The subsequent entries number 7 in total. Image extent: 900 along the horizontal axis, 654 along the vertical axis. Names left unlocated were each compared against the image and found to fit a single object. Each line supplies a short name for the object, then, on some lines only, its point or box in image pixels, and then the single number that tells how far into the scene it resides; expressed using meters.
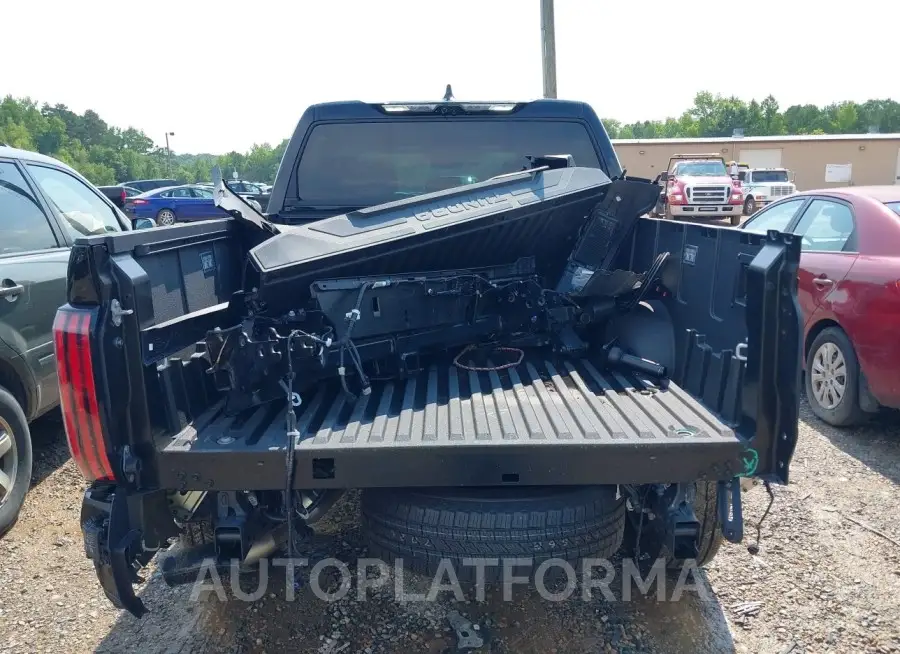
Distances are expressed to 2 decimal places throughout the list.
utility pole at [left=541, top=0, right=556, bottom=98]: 13.51
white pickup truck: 24.02
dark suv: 3.90
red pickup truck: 20.84
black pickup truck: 2.29
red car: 4.58
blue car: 25.44
